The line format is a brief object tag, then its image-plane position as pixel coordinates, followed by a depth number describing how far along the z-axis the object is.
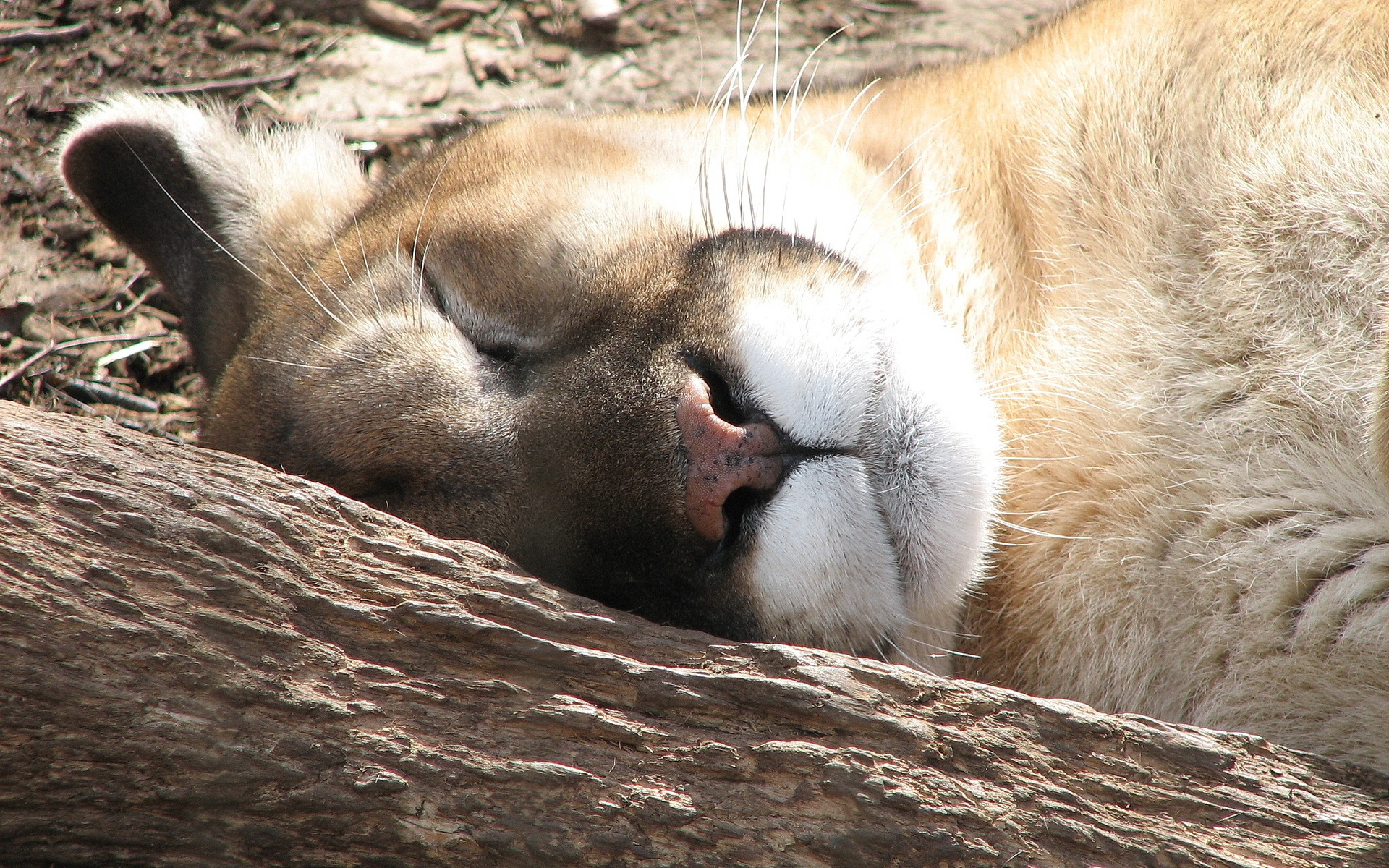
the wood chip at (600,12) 9.69
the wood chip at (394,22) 9.48
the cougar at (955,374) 3.82
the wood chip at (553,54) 9.48
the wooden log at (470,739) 3.13
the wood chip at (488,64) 9.28
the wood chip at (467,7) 9.67
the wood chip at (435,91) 9.04
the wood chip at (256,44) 9.05
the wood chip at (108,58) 8.49
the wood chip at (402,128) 8.59
